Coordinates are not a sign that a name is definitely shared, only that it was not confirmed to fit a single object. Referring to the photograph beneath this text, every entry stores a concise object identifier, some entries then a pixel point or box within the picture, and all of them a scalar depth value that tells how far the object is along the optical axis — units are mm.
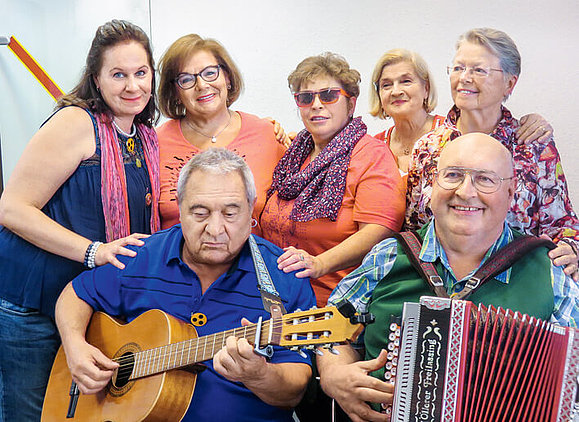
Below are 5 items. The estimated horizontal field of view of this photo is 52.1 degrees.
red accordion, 1235
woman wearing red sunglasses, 2080
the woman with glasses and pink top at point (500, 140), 1914
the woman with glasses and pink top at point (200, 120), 2285
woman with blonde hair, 2422
